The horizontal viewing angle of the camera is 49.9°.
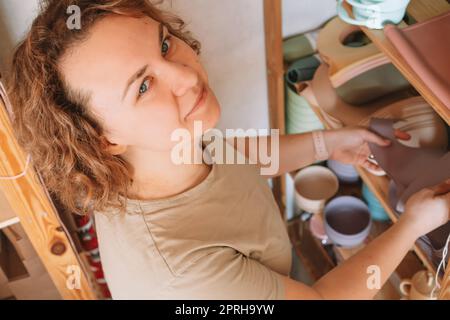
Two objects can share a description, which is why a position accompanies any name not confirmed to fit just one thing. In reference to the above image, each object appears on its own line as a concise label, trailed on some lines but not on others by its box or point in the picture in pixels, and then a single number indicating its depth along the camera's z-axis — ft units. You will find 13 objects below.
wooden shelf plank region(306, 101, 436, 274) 3.47
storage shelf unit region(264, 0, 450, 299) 2.64
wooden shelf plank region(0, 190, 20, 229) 3.37
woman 2.48
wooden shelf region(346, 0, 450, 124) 2.52
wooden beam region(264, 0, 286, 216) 3.77
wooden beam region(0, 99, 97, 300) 2.98
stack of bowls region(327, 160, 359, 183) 4.68
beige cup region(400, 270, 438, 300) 3.70
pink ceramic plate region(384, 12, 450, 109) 2.52
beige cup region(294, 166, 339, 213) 4.70
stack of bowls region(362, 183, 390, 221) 4.42
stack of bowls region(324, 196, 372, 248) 4.46
